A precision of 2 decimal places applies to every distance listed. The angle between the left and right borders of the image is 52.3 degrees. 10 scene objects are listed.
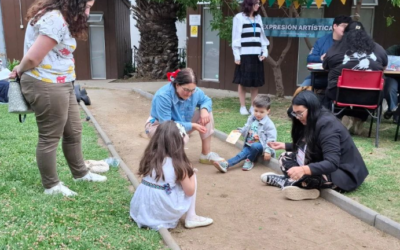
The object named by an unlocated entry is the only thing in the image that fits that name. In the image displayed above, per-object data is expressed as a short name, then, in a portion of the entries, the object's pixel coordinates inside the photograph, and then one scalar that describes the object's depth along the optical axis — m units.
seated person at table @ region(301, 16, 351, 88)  6.14
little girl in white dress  3.05
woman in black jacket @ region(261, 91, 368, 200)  3.51
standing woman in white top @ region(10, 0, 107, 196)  3.10
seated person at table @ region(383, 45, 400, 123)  6.05
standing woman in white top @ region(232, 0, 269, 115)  7.42
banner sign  8.39
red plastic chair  5.31
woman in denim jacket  4.24
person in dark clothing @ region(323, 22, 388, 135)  5.44
